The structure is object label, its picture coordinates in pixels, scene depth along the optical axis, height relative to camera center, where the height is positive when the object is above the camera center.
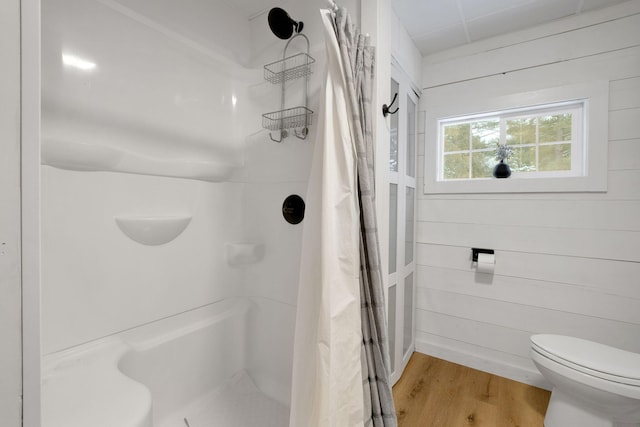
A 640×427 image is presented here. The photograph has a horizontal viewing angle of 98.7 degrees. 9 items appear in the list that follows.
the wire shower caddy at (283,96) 1.44 +0.62
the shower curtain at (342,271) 0.94 -0.23
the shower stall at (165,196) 1.05 +0.06
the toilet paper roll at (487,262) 1.87 -0.35
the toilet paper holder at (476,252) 1.92 -0.29
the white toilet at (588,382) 1.19 -0.77
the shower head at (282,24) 1.38 +0.96
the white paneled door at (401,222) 1.72 -0.08
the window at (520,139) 1.64 +0.51
